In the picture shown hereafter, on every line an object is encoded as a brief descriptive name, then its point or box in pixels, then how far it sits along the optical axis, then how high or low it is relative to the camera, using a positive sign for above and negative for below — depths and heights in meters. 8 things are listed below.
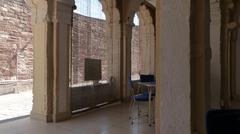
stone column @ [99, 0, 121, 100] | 7.91 +0.81
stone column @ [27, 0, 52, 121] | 5.21 +0.15
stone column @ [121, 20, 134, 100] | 7.96 +0.32
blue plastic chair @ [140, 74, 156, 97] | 5.84 -0.22
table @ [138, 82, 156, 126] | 4.83 -0.38
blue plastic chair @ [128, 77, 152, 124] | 5.03 -0.57
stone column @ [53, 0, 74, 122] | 5.26 +0.19
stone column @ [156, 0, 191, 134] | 2.67 +0.01
